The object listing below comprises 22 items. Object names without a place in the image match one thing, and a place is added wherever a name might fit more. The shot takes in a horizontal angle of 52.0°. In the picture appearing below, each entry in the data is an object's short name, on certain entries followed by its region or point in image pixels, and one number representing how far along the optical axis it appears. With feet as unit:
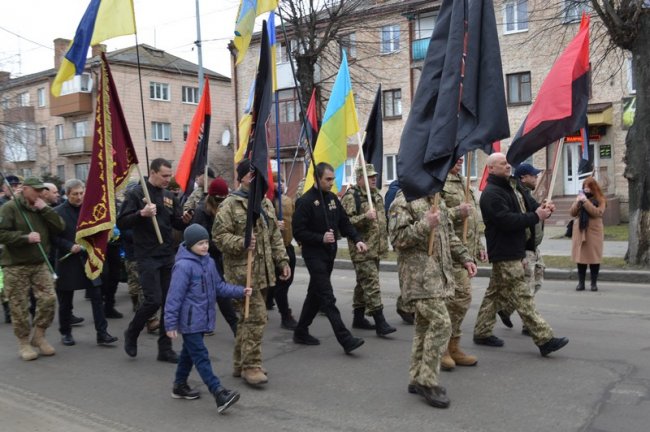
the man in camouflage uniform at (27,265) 22.88
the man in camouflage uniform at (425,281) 16.76
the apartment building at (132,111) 153.48
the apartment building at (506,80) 85.35
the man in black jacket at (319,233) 22.45
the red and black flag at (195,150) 30.81
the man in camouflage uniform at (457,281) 19.99
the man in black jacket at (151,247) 21.89
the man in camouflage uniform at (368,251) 24.68
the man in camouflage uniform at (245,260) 19.06
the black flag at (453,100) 16.61
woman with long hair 34.09
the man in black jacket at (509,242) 20.45
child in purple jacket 16.78
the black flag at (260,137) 18.88
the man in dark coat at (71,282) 24.63
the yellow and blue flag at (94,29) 22.13
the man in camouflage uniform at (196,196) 30.81
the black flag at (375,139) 30.17
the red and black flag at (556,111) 21.34
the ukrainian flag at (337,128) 28.50
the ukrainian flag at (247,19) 23.80
